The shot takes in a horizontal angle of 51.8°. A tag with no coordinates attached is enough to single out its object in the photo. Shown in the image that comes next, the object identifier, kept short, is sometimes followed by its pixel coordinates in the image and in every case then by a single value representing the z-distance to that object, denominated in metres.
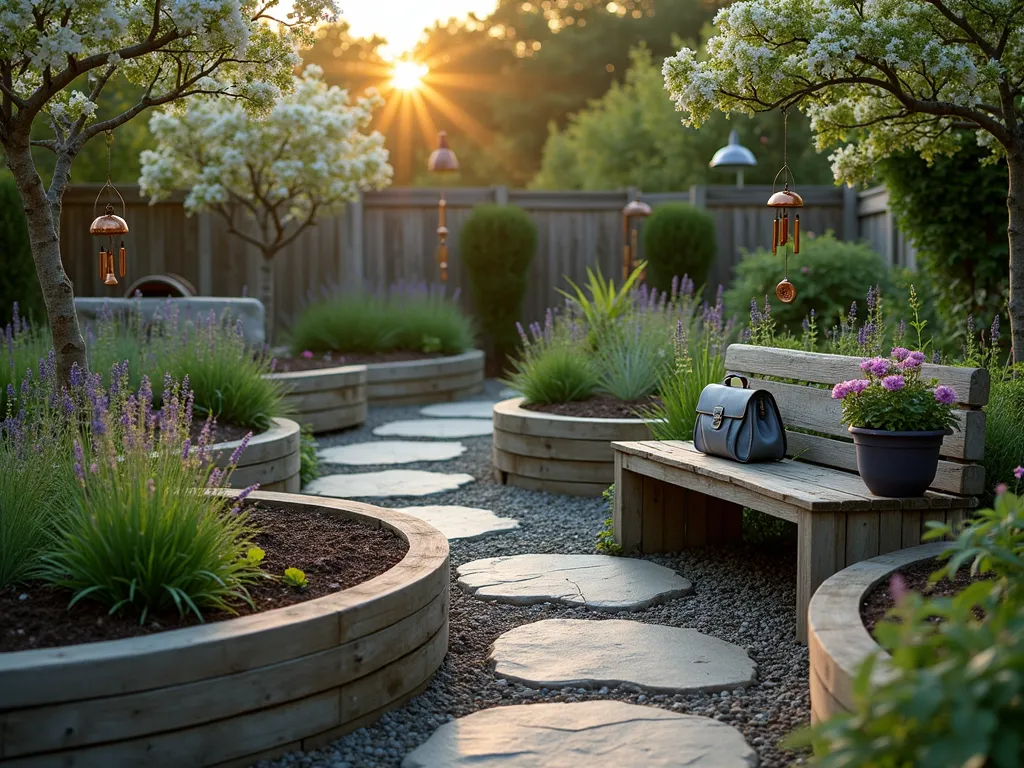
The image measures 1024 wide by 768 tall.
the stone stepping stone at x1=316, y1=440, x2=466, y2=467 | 6.61
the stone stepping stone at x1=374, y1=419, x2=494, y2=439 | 7.59
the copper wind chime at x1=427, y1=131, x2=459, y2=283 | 10.23
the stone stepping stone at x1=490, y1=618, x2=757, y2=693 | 2.95
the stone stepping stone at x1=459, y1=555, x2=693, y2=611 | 3.76
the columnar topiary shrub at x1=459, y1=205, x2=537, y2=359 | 11.15
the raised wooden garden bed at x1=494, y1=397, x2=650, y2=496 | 5.46
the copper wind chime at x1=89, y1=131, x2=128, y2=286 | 4.06
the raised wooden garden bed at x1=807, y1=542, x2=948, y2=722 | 2.18
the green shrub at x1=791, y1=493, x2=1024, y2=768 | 1.39
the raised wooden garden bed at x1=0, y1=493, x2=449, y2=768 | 2.07
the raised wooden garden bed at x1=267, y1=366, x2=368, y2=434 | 7.37
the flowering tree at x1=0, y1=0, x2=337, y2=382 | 3.09
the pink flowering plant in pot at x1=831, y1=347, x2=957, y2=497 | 3.15
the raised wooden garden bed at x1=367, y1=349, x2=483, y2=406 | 8.94
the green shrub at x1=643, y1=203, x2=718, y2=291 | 11.00
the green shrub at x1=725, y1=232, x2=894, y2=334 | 8.82
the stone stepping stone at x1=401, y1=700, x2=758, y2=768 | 2.42
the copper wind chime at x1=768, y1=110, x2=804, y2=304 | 4.35
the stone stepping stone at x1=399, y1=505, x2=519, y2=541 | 4.82
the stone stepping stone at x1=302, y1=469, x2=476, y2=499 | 5.62
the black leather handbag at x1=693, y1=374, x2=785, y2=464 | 3.85
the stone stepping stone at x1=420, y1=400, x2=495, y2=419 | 8.56
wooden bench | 3.18
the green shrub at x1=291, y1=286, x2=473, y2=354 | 9.53
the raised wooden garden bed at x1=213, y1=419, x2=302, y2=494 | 4.82
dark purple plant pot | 3.14
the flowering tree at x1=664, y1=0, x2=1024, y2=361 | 3.76
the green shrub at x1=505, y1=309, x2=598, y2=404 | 6.21
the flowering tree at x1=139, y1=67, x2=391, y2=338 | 9.25
